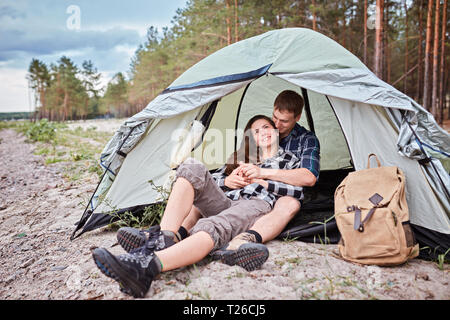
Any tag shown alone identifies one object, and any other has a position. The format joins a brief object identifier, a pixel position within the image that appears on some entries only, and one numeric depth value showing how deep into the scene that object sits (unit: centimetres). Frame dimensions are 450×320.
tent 228
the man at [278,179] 200
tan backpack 201
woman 165
